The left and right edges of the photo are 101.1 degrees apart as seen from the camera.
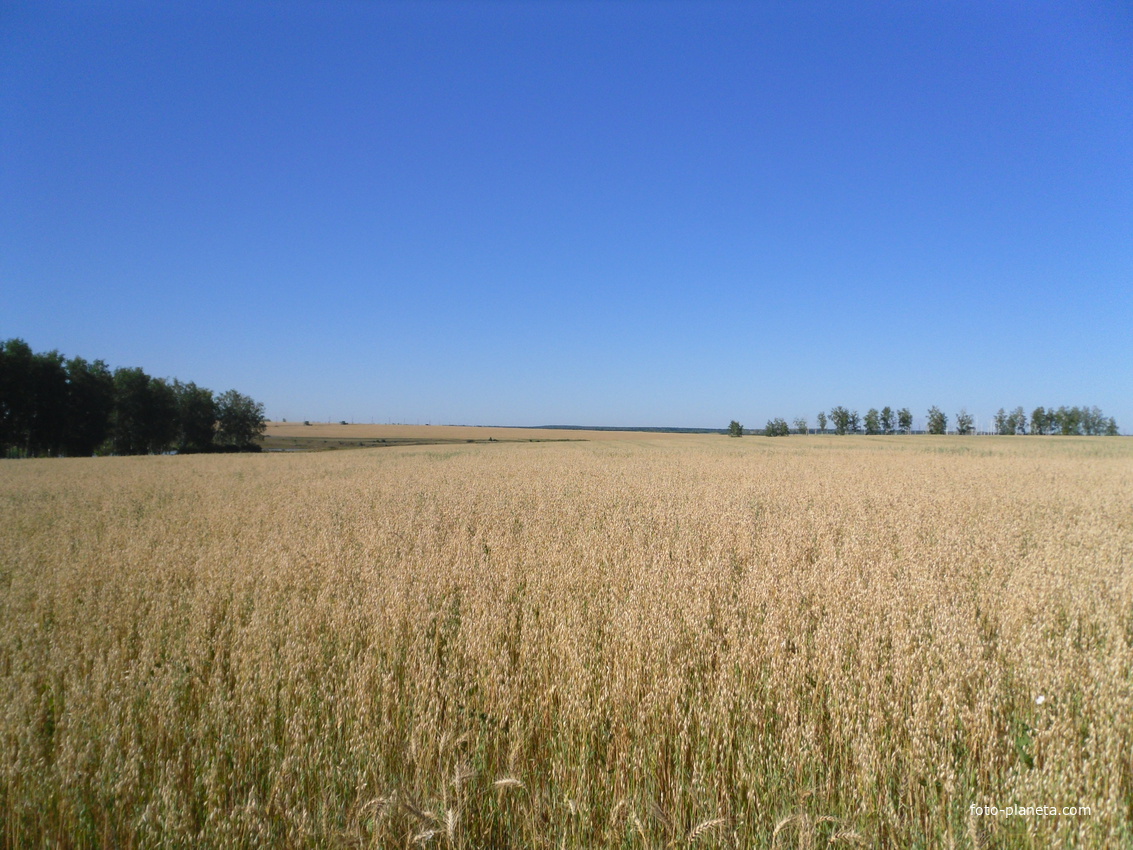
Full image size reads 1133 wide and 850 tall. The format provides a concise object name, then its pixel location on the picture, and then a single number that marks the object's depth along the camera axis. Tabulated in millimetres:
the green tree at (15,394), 46125
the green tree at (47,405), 48375
